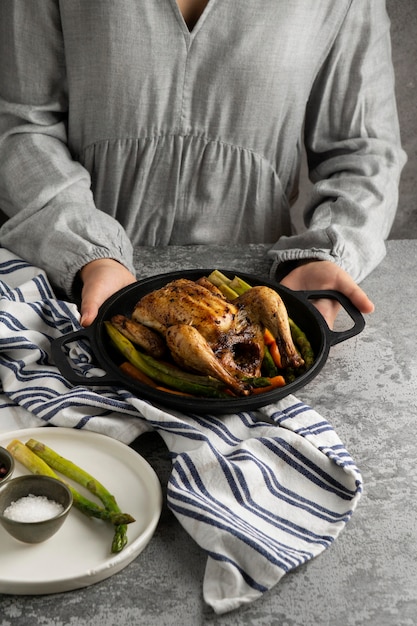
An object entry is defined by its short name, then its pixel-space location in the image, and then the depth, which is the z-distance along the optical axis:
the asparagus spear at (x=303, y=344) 1.18
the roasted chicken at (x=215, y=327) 1.10
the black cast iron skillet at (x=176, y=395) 1.06
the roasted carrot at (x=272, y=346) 1.19
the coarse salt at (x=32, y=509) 0.86
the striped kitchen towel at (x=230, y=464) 0.86
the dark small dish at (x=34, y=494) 0.83
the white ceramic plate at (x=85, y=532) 0.83
